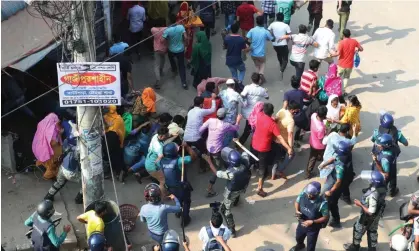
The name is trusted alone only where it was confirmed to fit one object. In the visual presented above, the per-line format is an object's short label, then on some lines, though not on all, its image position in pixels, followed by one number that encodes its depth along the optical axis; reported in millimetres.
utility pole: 7391
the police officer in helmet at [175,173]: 8336
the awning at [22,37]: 9180
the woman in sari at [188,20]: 12195
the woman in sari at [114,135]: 9195
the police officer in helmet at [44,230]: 7422
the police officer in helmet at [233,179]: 8266
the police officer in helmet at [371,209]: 7754
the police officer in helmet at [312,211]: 7512
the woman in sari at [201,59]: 11234
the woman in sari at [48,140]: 9141
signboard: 7363
